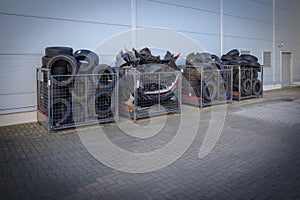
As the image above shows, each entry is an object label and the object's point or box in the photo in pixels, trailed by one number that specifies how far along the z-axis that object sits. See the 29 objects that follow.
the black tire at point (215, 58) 9.65
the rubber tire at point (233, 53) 11.18
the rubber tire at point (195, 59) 9.19
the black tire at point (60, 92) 5.88
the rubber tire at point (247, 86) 10.43
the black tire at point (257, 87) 10.84
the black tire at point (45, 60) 6.25
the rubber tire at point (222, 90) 9.28
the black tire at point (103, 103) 6.42
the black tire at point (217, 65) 9.30
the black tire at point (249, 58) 10.91
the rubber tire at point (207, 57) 9.32
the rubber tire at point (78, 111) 6.19
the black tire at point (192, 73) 8.73
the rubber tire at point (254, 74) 10.83
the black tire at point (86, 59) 6.33
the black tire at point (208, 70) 8.81
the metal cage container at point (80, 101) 5.90
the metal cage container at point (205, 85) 8.76
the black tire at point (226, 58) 11.04
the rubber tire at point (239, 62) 10.39
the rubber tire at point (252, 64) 10.63
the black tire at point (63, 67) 5.96
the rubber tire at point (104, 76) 6.36
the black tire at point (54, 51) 6.31
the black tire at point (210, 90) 8.84
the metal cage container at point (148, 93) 7.09
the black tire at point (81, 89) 6.08
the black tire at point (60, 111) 5.91
